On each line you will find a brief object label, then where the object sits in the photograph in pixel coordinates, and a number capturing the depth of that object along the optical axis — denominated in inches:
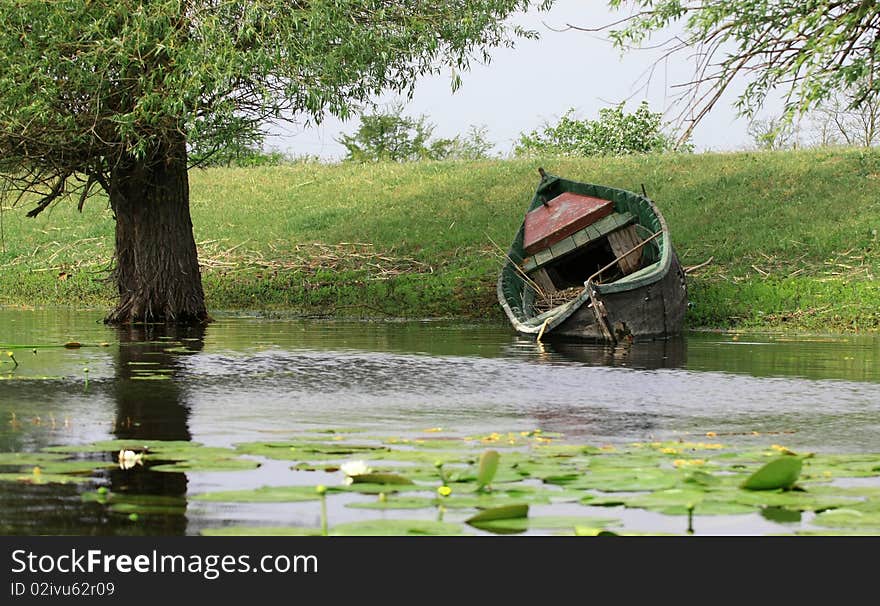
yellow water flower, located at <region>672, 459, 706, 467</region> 524.7
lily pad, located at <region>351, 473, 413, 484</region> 466.4
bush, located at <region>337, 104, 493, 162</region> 4667.8
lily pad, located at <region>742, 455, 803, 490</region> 450.1
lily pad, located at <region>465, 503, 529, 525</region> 417.7
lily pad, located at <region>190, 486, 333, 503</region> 449.1
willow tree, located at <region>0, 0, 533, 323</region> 1242.0
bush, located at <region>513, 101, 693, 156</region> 4200.3
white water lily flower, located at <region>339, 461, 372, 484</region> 449.4
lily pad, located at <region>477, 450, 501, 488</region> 447.2
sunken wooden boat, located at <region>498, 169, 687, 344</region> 1293.1
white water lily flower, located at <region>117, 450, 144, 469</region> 540.7
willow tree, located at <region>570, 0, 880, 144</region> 904.9
